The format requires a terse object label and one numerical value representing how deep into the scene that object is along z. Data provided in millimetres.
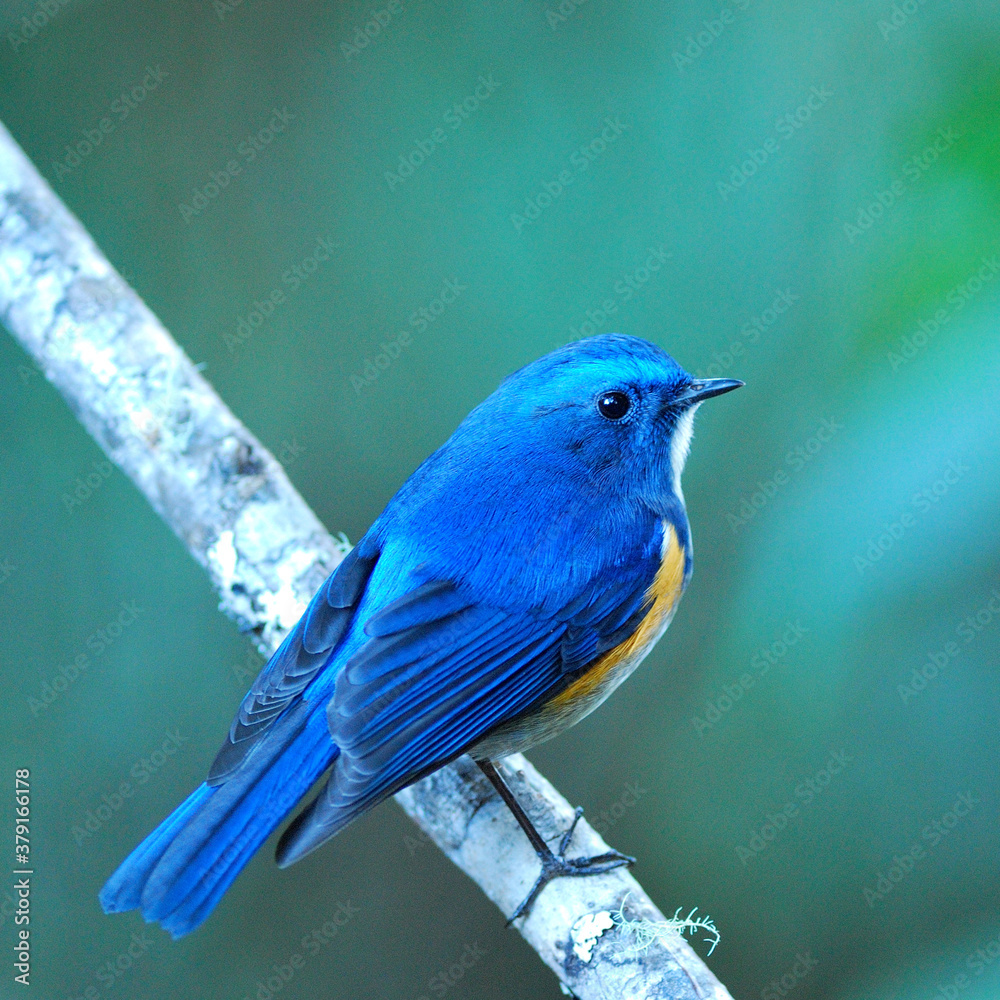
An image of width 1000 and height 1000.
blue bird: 4176
